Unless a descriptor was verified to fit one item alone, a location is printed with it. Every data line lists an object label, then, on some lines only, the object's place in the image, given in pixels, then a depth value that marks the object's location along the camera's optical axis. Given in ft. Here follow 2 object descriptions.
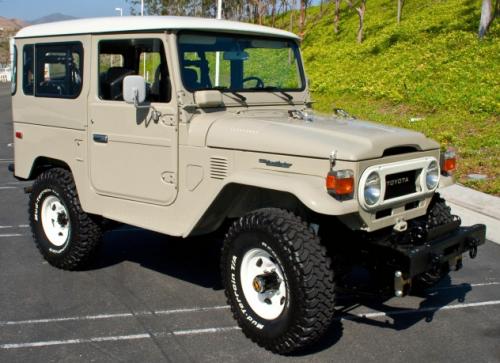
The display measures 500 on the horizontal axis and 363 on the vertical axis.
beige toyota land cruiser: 13.10
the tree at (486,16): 54.49
